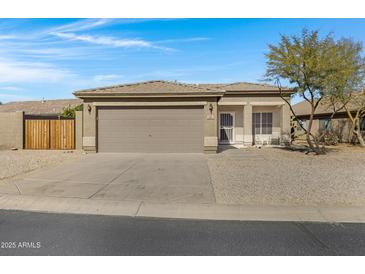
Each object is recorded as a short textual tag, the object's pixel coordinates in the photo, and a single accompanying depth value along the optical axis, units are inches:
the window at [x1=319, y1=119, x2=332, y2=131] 970.7
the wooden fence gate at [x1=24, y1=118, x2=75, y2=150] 613.9
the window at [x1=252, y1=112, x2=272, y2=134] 749.3
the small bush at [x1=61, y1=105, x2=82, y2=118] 777.6
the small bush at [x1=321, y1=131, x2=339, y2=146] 838.4
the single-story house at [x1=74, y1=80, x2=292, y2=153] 536.4
